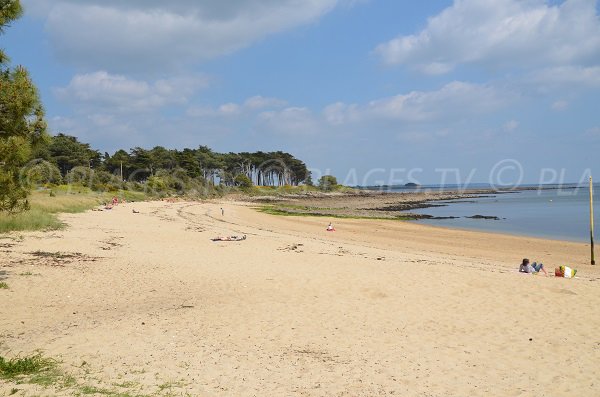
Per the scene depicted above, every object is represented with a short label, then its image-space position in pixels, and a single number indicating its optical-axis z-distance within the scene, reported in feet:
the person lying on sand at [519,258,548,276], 49.55
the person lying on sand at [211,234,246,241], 69.56
